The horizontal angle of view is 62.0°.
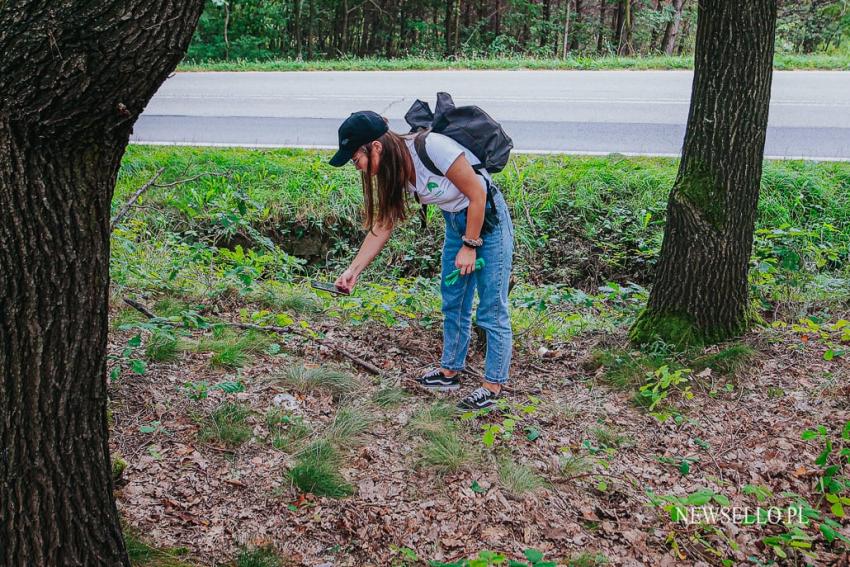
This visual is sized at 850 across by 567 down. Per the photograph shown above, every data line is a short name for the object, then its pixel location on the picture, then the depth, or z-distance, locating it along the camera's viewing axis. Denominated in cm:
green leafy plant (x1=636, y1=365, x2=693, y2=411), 397
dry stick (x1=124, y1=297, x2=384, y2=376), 450
